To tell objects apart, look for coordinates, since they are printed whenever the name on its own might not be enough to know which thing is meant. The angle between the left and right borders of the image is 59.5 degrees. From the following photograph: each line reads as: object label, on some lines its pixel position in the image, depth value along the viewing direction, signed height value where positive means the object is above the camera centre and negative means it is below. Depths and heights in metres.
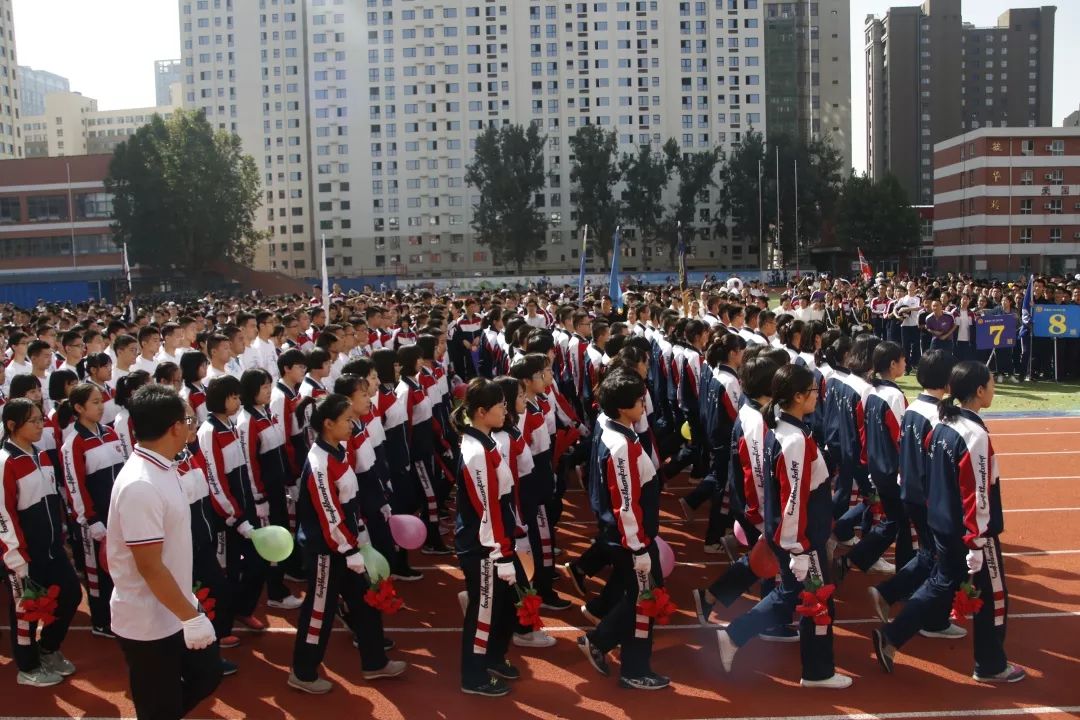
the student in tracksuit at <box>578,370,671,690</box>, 5.32 -1.31
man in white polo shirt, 3.89 -1.10
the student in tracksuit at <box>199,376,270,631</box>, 6.36 -1.35
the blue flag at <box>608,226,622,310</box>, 17.31 +0.07
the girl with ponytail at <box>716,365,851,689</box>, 5.23 -1.31
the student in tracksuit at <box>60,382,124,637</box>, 6.13 -1.04
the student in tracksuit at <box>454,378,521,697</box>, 5.30 -1.38
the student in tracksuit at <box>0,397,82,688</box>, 5.71 -1.44
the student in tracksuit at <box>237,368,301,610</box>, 6.71 -1.02
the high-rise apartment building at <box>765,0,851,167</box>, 99.81 +22.68
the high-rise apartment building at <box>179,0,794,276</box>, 91.06 +18.98
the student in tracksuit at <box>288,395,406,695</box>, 5.39 -1.40
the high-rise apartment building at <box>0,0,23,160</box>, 97.06 +22.38
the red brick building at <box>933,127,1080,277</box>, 61.41 +5.25
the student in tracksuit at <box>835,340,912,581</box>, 6.60 -1.12
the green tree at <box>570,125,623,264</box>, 74.38 +7.94
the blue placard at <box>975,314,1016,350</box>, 18.00 -0.94
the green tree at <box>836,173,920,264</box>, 69.62 +4.56
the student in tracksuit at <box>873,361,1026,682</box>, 5.17 -1.35
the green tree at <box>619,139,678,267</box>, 74.94 +7.87
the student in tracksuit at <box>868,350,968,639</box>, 5.67 -1.15
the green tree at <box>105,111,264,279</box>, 61.47 +6.94
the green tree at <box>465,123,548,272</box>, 74.25 +8.45
